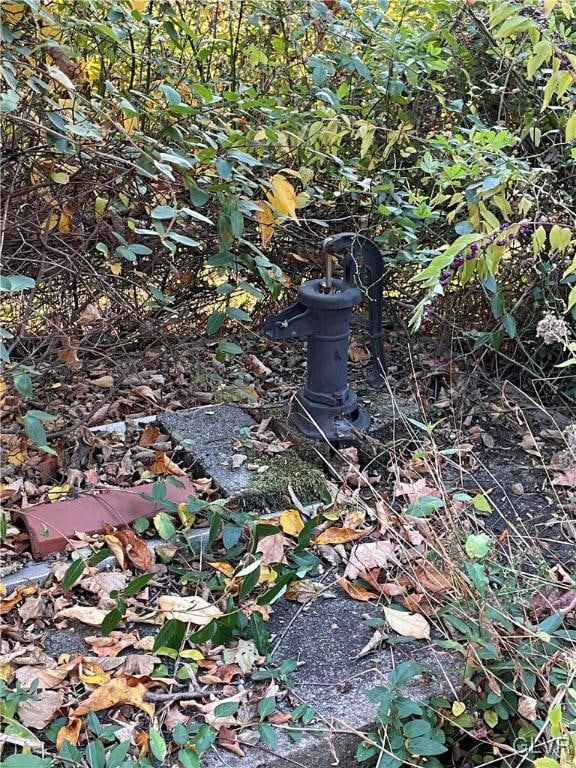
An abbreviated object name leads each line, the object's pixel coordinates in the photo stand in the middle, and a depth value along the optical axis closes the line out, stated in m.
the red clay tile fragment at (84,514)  2.16
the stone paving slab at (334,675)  1.62
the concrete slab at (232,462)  2.38
